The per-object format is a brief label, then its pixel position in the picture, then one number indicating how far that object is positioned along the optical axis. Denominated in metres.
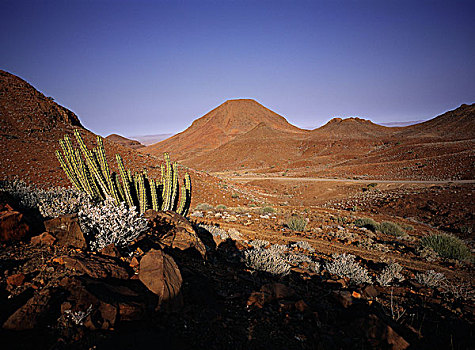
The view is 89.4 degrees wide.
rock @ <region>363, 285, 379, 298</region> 3.85
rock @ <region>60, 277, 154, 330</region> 2.12
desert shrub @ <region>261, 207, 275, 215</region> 12.12
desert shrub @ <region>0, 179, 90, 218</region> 4.19
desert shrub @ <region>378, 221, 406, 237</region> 8.88
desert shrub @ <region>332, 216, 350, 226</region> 10.54
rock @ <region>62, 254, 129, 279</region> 2.72
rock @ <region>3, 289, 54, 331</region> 1.87
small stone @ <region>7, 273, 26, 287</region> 2.36
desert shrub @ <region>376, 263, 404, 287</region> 4.49
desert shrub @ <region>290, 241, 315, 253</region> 6.47
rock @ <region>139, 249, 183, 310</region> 2.66
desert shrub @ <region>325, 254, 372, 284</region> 4.51
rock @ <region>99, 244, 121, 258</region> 3.42
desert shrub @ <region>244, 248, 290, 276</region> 4.50
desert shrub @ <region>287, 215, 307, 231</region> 8.93
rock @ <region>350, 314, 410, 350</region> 2.50
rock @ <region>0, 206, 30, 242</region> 3.17
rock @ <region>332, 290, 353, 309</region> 3.32
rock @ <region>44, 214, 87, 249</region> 3.42
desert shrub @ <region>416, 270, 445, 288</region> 4.58
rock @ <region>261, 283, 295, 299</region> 3.28
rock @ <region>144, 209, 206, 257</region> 4.68
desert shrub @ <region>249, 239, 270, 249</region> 6.03
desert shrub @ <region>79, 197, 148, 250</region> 3.71
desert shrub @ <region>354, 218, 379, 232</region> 9.94
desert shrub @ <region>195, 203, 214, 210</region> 12.79
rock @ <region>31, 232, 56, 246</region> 3.31
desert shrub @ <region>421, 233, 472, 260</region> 6.62
